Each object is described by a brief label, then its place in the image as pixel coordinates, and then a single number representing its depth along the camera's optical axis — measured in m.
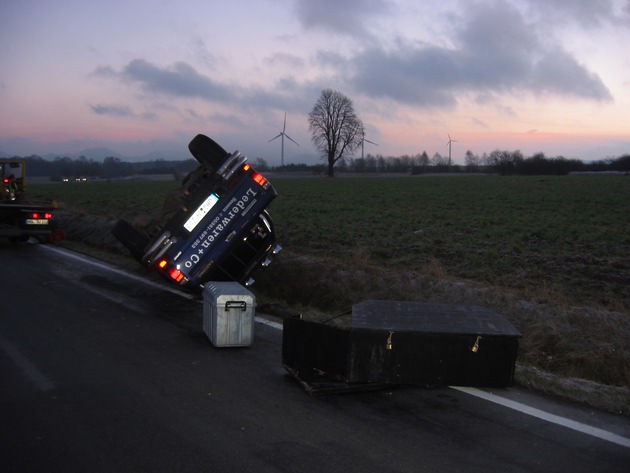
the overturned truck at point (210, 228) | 9.38
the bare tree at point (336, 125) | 114.25
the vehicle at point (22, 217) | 17.69
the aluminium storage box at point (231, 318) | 7.66
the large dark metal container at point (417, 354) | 6.09
